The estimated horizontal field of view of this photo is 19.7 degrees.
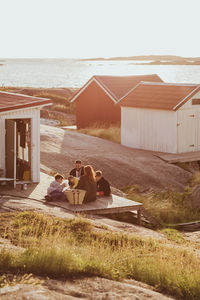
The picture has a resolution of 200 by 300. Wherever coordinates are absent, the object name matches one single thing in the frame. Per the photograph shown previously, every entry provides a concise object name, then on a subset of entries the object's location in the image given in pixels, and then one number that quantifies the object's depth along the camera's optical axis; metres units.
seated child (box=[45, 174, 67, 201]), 16.11
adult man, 17.70
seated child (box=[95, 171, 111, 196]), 16.80
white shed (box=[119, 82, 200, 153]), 27.77
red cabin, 34.56
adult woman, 15.76
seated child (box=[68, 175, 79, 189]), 16.40
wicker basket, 15.53
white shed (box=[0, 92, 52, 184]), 17.66
